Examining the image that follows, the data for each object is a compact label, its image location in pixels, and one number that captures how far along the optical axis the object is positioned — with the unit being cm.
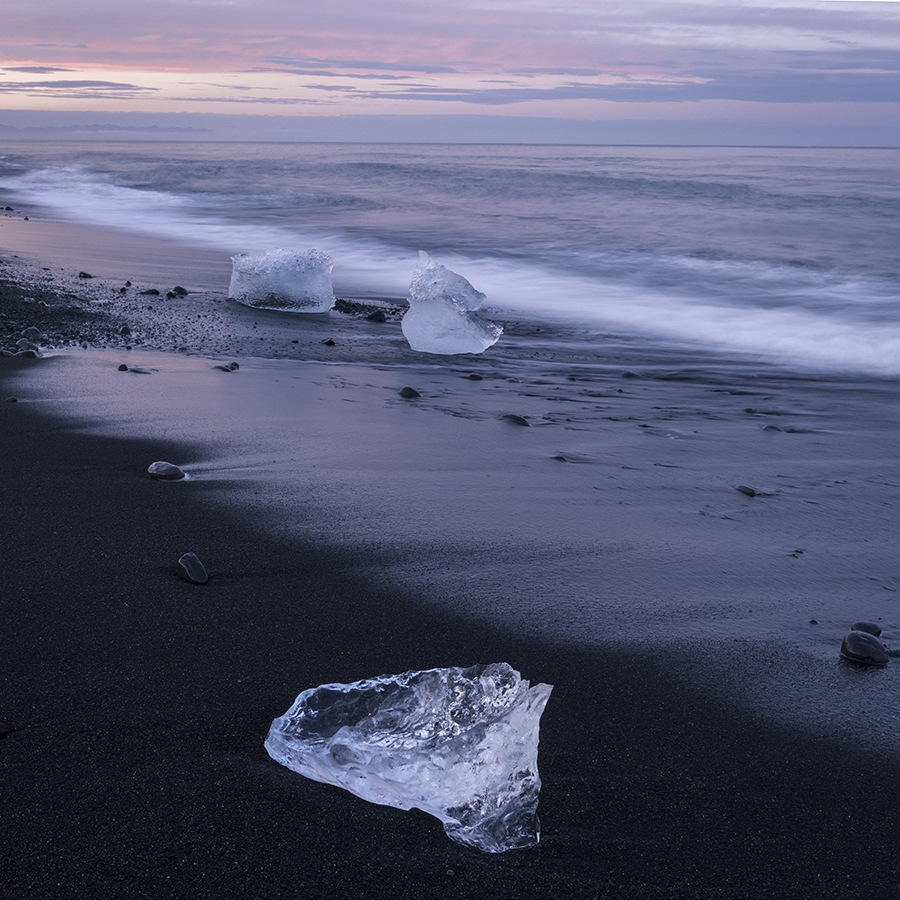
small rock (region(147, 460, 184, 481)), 327
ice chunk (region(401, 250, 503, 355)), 619
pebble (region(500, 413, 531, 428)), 440
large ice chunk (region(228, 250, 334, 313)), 738
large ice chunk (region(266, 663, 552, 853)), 153
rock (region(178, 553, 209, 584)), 241
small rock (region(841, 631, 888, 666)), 222
